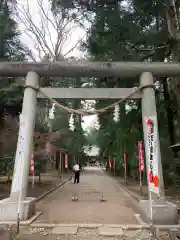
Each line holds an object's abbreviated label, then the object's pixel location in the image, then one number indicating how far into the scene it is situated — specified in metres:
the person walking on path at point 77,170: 17.65
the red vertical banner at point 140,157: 10.72
